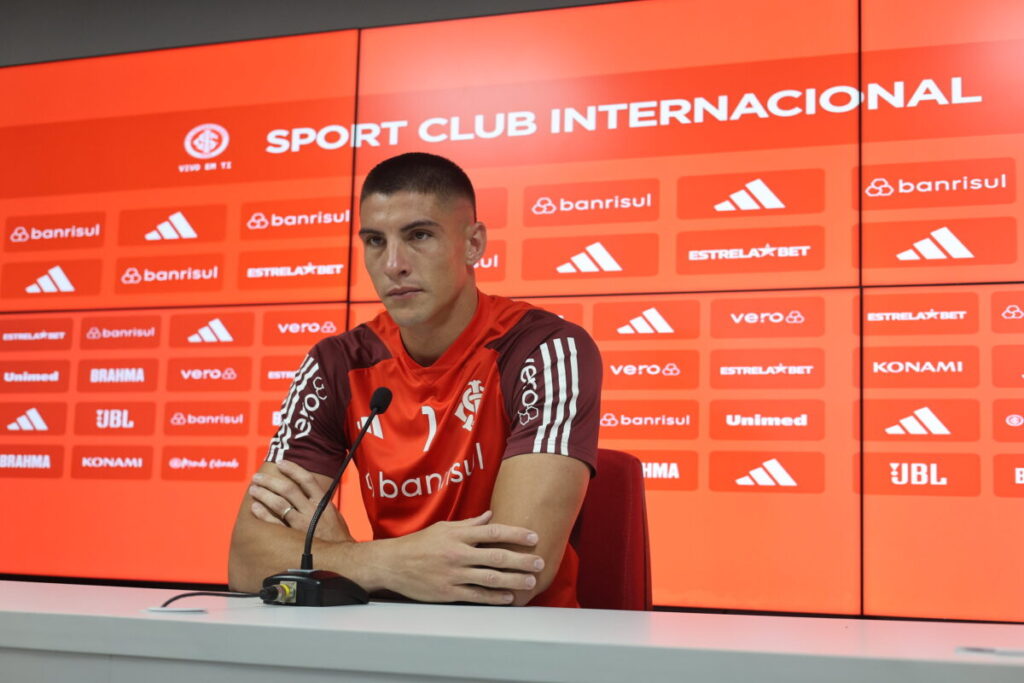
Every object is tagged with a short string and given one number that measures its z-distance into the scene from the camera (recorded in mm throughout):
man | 1333
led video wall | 2861
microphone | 1048
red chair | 1543
